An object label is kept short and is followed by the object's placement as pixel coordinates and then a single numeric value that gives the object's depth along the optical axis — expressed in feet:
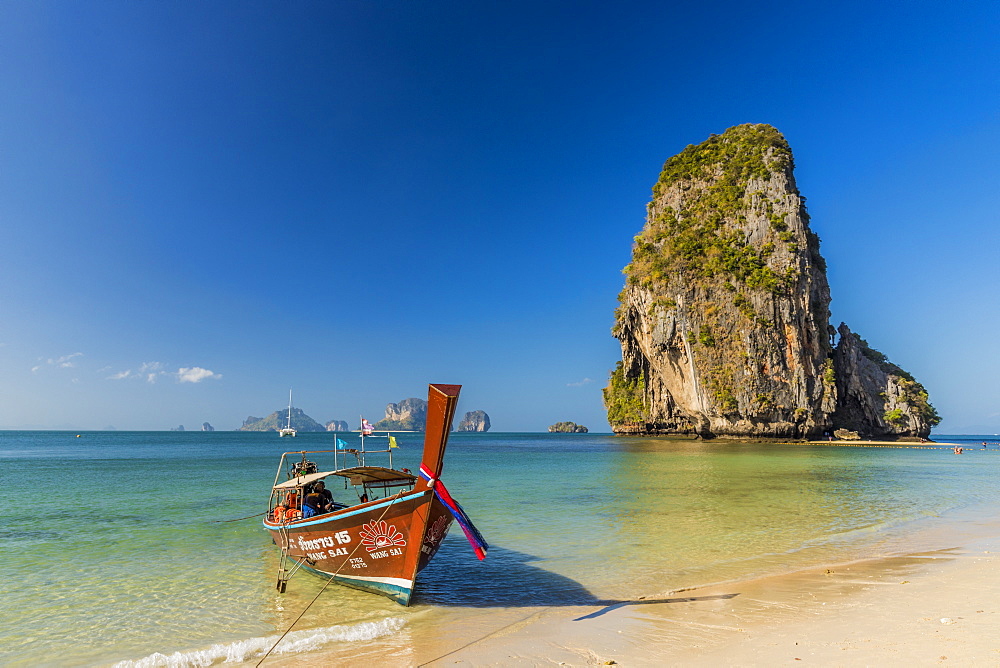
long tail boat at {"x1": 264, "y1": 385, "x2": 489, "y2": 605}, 22.38
